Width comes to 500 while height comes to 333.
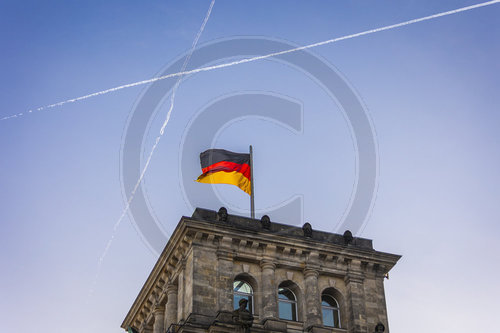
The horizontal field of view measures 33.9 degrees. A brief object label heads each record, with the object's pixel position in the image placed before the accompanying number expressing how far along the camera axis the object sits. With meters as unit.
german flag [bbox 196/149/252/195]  50.69
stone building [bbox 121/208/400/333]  43.78
